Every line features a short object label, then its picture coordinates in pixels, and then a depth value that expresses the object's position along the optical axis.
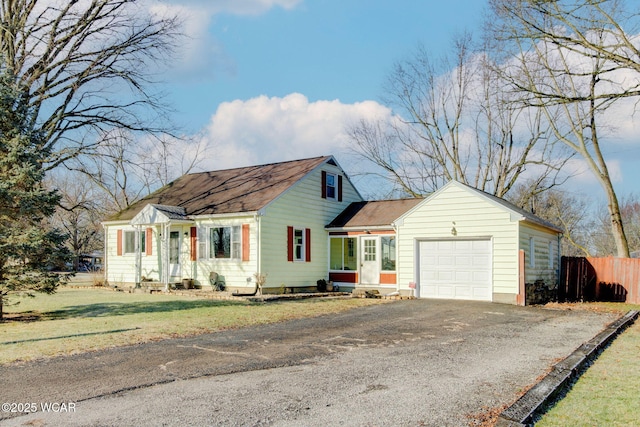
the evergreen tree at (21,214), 12.51
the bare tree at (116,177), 20.30
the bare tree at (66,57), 18.67
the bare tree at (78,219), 52.87
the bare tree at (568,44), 14.51
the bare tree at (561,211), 44.28
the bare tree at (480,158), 33.03
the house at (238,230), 20.19
